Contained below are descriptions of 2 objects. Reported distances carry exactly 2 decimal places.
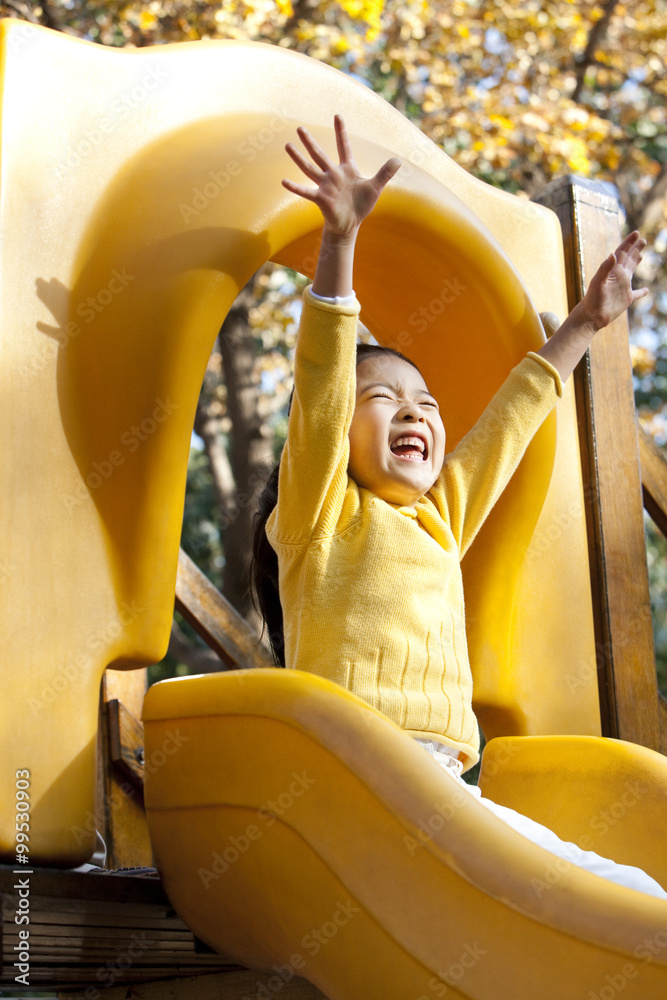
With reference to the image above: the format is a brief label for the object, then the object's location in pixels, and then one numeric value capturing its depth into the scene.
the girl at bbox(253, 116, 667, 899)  1.65
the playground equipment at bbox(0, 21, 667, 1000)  1.29
